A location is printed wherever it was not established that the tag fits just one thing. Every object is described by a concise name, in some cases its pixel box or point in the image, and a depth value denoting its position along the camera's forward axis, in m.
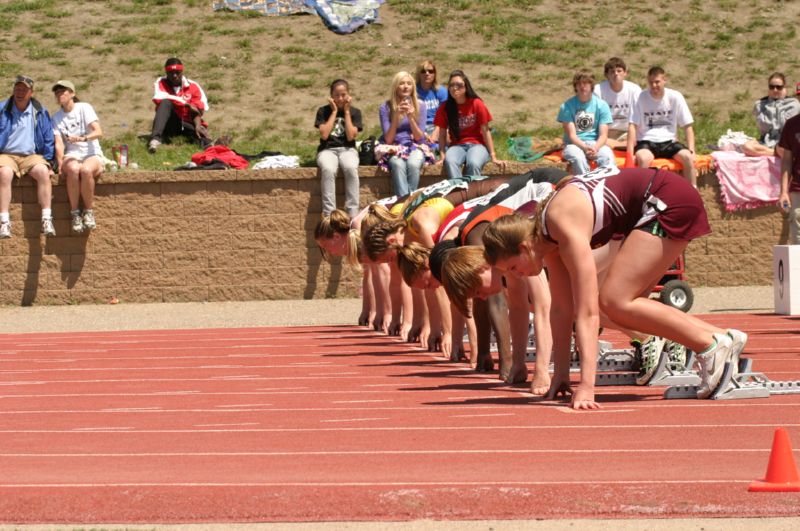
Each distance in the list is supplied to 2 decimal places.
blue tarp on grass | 30.84
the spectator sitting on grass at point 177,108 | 20.47
